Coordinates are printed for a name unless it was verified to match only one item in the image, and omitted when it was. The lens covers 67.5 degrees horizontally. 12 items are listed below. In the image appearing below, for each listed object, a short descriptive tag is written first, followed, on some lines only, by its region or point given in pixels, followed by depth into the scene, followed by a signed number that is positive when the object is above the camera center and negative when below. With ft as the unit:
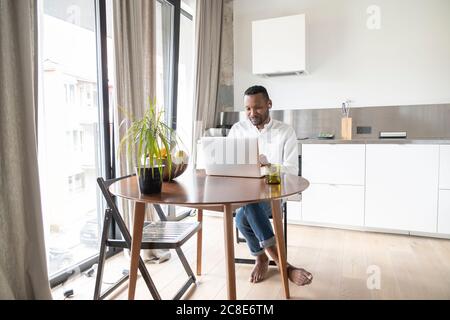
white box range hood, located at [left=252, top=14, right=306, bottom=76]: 11.21 +3.09
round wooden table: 4.20 -0.76
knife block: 11.32 +0.24
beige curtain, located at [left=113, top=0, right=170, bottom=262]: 7.45 +1.74
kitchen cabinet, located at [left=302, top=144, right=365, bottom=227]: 9.91 -1.43
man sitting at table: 6.66 -0.49
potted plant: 4.64 -0.25
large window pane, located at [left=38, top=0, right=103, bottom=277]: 6.84 +0.07
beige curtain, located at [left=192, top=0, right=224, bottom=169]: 11.37 +2.66
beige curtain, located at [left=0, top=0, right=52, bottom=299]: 4.83 -0.38
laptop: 5.45 -0.33
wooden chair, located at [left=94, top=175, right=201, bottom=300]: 5.23 -1.62
